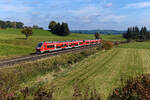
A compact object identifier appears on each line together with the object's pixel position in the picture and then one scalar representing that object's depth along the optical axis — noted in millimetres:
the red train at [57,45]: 32906
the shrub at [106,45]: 47316
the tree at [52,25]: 128125
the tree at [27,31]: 58875
